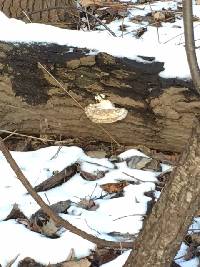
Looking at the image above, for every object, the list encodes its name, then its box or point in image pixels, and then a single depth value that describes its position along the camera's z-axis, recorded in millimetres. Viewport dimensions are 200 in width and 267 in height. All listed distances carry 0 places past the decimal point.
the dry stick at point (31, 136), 3213
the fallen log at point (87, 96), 2871
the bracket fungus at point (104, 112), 2961
